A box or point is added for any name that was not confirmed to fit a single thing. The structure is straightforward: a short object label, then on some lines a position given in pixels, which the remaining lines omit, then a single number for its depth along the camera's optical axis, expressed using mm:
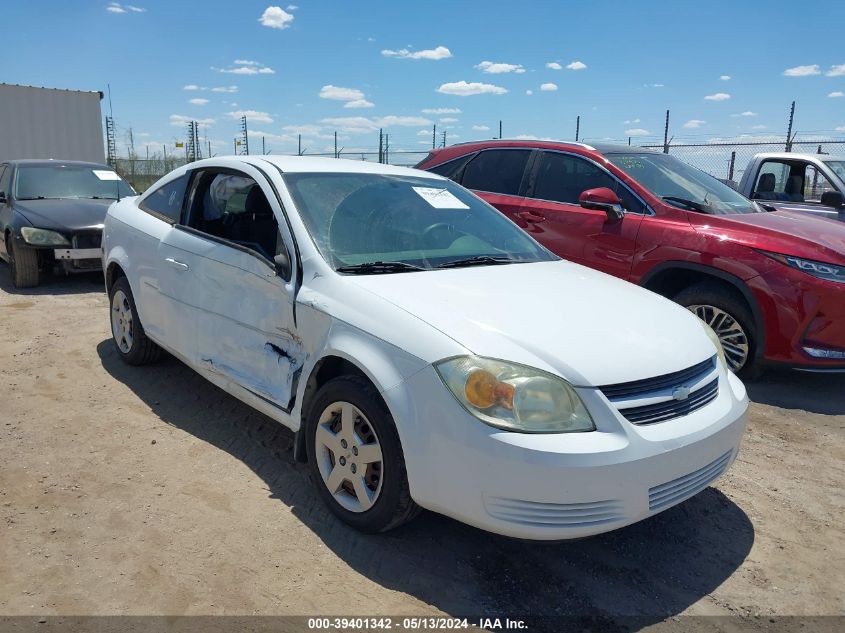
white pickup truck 7328
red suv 4531
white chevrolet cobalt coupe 2301
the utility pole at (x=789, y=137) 15116
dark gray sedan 7547
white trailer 16812
